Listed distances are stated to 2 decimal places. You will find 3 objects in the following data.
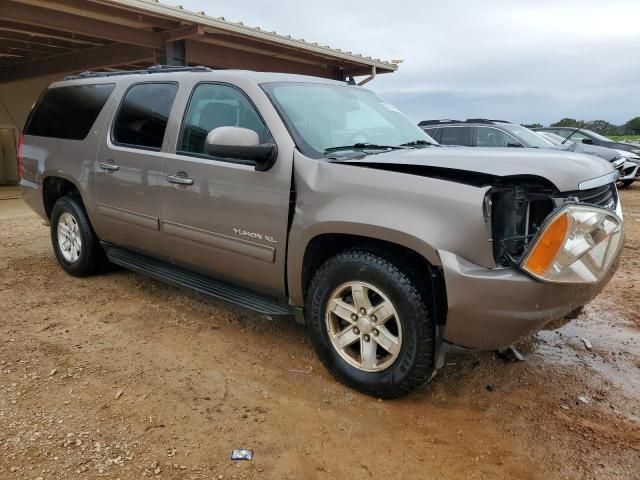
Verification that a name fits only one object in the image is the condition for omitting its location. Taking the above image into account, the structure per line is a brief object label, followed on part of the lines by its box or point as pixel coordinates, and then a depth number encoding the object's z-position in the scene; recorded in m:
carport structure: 7.74
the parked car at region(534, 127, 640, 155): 14.59
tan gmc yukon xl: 2.50
